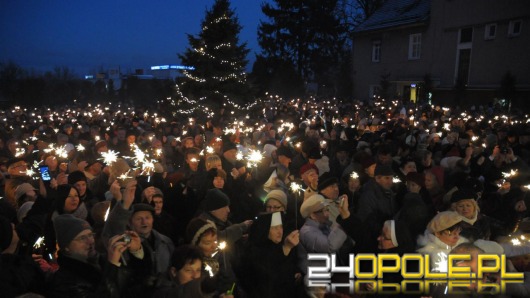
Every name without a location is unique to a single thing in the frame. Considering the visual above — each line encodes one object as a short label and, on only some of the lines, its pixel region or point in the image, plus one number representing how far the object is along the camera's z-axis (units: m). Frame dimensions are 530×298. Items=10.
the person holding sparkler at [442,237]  3.74
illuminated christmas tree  18.28
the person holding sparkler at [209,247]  3.47
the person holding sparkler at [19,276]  2.89
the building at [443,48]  22.52
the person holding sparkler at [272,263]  3.56
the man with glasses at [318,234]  3.91
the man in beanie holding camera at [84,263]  2.96
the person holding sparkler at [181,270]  2.97
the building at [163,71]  45.78
